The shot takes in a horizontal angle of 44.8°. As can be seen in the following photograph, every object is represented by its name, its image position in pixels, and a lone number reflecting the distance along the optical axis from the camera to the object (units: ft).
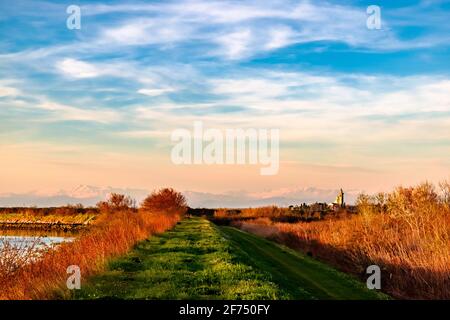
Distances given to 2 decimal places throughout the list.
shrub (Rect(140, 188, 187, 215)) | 222.69
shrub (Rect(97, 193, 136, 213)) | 231.09
